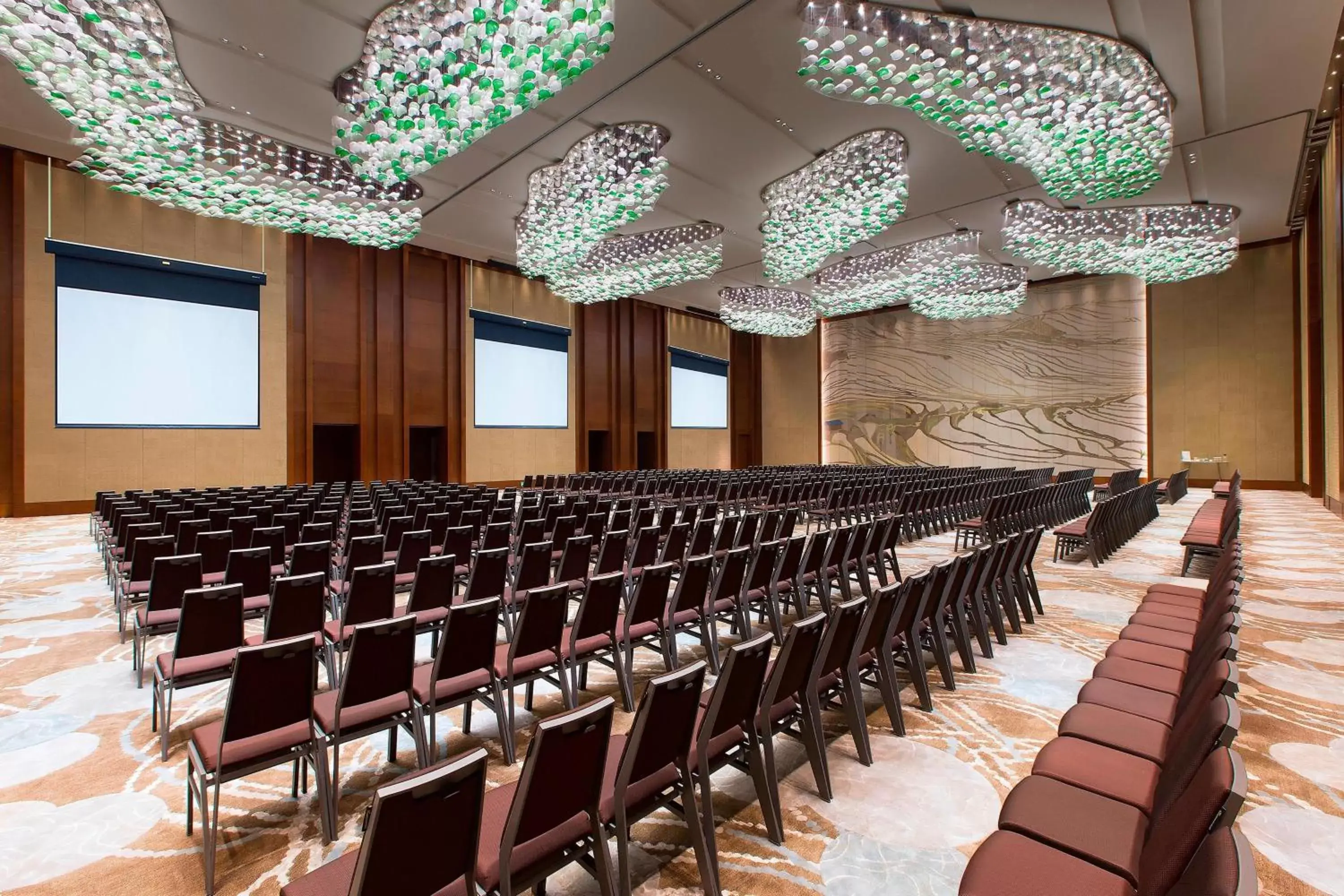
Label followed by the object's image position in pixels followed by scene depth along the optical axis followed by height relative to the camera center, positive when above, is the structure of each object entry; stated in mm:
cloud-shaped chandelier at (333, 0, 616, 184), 5512 +3599
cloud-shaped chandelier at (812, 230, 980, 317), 14367 +4176
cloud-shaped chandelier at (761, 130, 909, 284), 10008 +4023
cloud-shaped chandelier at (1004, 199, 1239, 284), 12102 +4112
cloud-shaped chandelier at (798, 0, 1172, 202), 6320 +3969
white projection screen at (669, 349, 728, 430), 24375 +2307
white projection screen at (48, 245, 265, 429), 12109 +2211
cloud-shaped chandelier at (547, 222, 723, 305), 13430 +4039
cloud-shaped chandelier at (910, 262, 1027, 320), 15938 +3985
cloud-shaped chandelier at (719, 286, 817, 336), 17531 +3893
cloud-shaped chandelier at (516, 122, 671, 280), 9414 +3959
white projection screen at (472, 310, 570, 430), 18125 +2293
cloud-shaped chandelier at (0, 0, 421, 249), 5594 +3626
